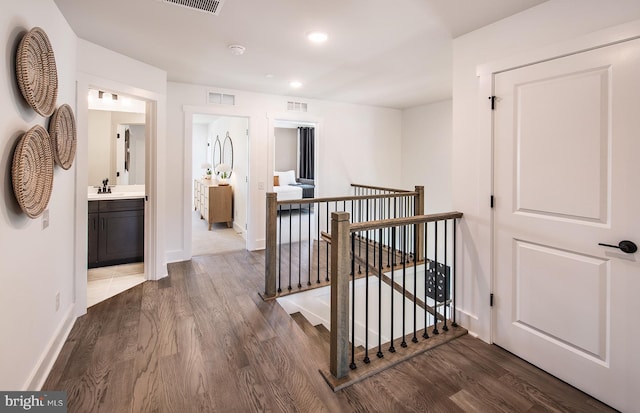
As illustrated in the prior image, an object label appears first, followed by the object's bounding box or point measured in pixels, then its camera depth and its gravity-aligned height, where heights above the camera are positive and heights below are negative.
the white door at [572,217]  1.69 -0.07
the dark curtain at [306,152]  9.83 +1.71
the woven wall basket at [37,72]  1.54 +0.72
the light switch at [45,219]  1.99 -0.11
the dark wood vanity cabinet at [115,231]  3.84 -0.37
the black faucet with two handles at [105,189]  4.34 +0.20
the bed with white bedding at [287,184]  7.72 +0.56
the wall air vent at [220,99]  4.32 +1.51
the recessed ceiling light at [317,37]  2.60 +1.46
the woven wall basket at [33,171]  1.51 +0.17
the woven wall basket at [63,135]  2.07 +0.48
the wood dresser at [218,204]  6.32 -0.01
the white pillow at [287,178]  9.41 +0.81
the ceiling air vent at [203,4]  2.09 +1.39
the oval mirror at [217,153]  7.92 +1.36
